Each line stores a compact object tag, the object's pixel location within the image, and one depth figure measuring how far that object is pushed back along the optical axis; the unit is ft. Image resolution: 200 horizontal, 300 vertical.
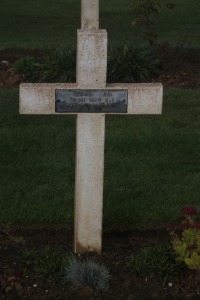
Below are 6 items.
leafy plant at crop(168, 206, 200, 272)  15.23
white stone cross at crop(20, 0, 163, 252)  15.53
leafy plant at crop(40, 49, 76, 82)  34.35
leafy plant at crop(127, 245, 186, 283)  15.76
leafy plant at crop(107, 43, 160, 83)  34.27
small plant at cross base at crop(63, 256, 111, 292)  15.33
